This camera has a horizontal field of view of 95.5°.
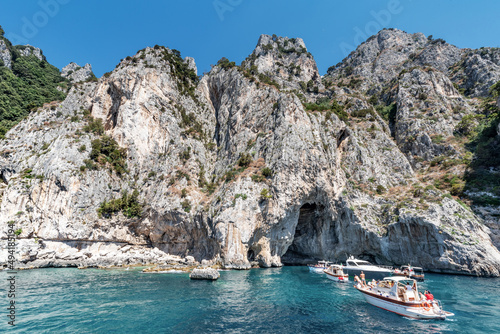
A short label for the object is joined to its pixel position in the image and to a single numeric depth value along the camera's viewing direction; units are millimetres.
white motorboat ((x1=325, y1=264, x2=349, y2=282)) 28641
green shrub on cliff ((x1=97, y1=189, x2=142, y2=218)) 42531
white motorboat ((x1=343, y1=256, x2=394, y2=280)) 29000
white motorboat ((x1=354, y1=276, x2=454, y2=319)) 15500
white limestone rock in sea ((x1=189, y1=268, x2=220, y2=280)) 26781
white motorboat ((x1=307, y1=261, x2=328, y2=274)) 35531
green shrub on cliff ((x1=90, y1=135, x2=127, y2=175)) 48062
